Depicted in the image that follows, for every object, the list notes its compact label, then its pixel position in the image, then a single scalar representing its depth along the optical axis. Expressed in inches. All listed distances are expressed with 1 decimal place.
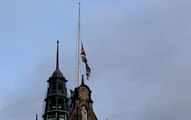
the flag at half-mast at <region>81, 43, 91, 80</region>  4038.6
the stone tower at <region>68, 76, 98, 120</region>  3791.8
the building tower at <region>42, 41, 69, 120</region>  3897.6
